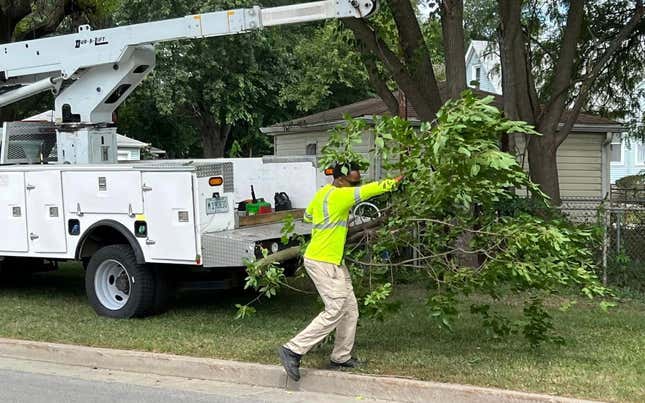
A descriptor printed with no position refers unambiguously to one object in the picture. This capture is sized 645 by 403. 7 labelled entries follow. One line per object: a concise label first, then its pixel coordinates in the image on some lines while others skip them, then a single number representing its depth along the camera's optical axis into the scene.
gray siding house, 18.86
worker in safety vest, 6.66
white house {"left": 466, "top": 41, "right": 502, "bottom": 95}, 39.76
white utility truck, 8.49
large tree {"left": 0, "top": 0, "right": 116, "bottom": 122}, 17.58
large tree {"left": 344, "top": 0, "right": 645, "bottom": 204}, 10.79
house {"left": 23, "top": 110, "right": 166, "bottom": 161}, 18.34
